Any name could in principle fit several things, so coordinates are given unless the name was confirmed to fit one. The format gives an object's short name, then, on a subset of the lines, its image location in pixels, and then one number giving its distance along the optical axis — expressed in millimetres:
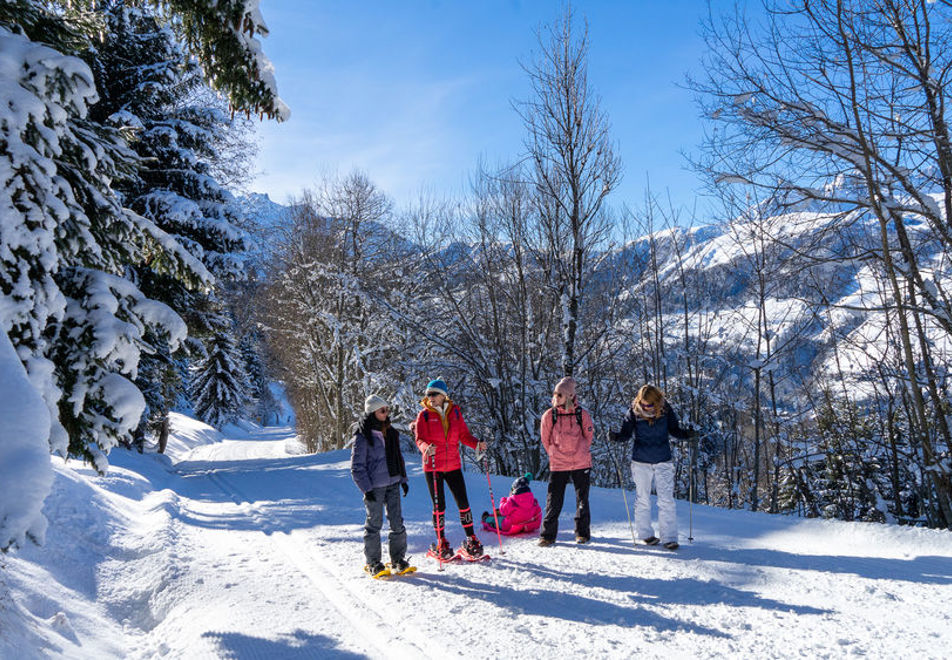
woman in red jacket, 5926
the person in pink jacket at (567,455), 6246
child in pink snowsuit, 6879
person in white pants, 5895
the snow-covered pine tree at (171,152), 12555
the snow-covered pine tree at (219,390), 37094
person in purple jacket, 5500
